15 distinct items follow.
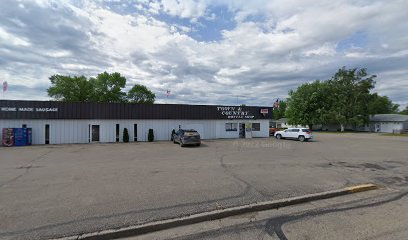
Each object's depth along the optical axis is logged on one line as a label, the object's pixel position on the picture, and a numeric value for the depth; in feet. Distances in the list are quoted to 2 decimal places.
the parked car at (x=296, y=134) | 84.64
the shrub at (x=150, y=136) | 79.66
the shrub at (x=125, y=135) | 77.61
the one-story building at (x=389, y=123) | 167.43
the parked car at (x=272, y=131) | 112.78
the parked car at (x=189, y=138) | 63.52
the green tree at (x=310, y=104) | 180.04
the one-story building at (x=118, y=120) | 71.31
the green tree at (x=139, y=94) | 194.90
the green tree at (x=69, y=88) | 157.89
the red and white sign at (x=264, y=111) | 99.35
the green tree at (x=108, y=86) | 173.06
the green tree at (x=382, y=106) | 178.70
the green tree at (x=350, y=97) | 169.68
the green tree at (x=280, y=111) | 331.77
